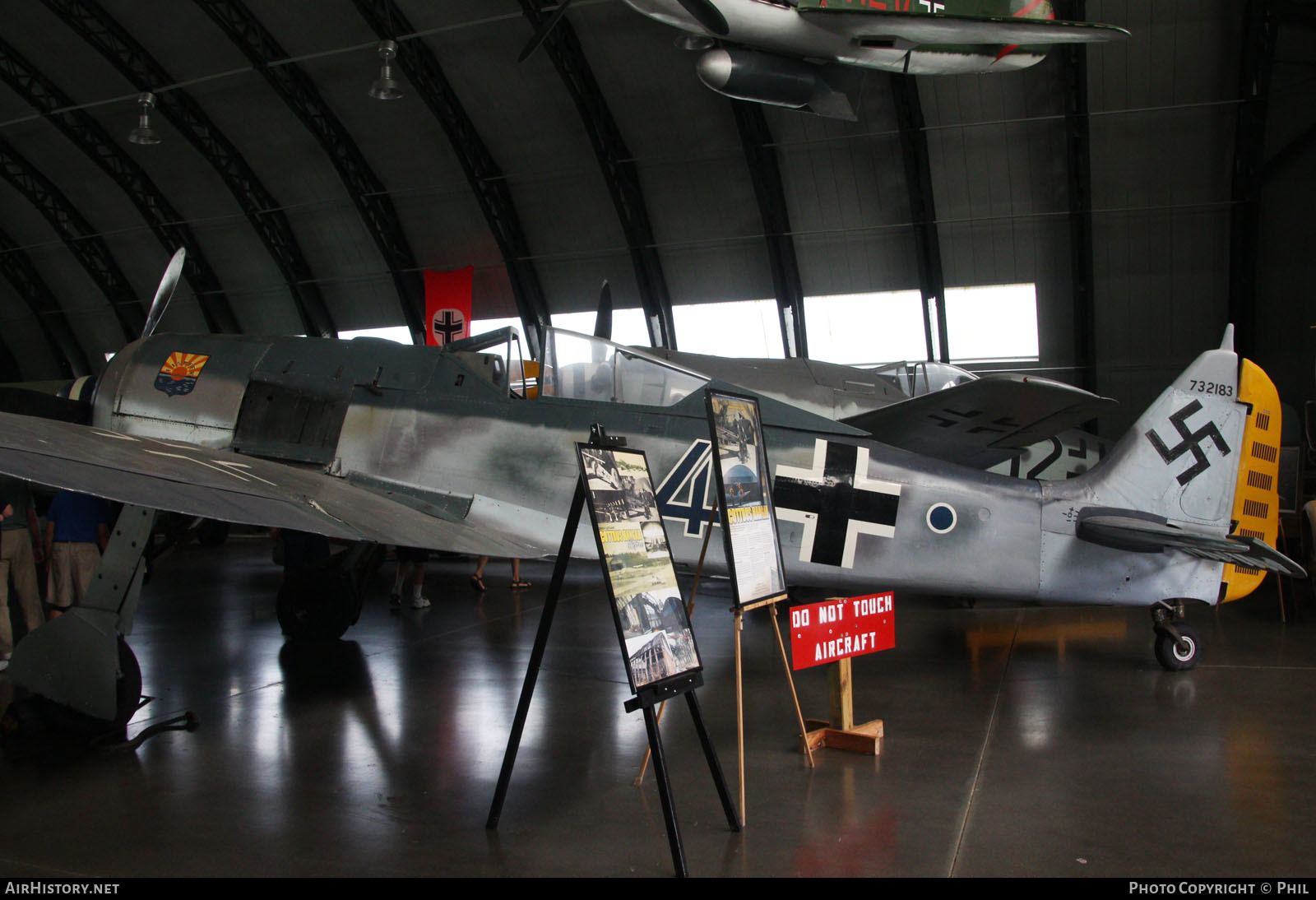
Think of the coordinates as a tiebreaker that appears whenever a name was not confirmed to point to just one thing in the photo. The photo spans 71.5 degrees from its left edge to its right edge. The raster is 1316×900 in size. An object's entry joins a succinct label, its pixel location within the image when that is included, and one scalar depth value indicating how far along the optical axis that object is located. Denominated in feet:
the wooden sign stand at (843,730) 14.11
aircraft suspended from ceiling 30.83
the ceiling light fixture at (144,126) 50.80
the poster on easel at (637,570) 10.31
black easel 9.94
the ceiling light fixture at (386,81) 44.11
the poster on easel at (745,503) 11.66
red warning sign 13.33
